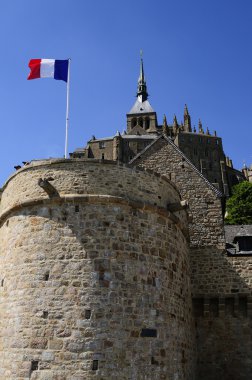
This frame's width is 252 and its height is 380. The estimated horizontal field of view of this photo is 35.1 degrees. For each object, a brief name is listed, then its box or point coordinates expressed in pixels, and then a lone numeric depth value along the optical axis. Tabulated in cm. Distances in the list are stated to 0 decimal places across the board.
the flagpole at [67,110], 1352
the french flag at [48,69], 1523
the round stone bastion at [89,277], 999
